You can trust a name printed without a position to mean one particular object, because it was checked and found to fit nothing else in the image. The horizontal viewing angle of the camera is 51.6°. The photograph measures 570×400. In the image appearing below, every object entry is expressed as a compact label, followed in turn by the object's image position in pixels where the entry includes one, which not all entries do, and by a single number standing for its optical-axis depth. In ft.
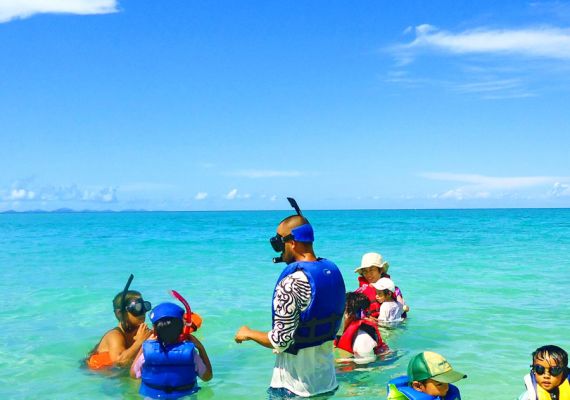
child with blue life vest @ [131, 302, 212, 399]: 16.52
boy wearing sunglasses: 13.87
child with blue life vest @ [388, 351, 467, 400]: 12.73
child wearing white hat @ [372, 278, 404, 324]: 28.48
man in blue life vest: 14.19
